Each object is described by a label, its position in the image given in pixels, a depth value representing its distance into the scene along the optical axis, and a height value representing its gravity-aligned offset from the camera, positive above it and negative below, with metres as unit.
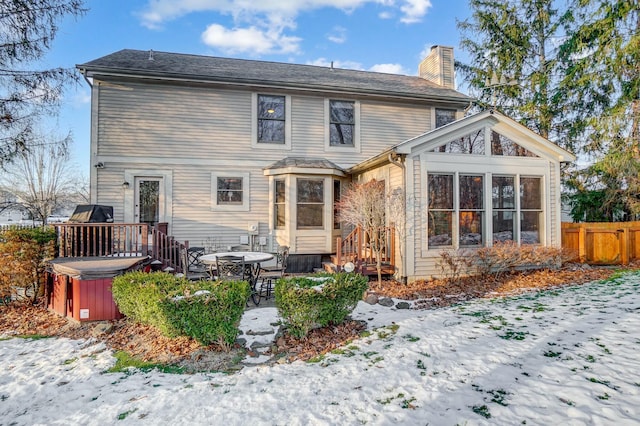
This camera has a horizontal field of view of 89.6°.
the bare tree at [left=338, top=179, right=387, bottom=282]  8.06 +0.15
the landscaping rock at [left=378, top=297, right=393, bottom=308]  6.36 -1.65
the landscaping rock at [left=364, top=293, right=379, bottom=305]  6.48 -1.62
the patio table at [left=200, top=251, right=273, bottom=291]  6.38 -0.83
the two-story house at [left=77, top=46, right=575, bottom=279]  8.39 +1.80
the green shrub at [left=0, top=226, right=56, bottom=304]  6.54 -0.84
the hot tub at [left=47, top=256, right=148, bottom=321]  5.70 -1.28
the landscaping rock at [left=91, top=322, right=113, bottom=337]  5.29 -1.86
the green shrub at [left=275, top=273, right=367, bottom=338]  4.59 -1.18
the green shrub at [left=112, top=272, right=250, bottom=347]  4.26 -1.21
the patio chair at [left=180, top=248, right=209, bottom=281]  6.80 -1.24
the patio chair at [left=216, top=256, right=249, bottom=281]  6.12 -0.95
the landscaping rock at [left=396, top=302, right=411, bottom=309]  6.18 -1.67
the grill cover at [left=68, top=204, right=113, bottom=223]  7.95 +0.09
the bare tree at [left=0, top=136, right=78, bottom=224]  20.06 +2.30
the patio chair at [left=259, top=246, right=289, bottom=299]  6.89 -1.19
